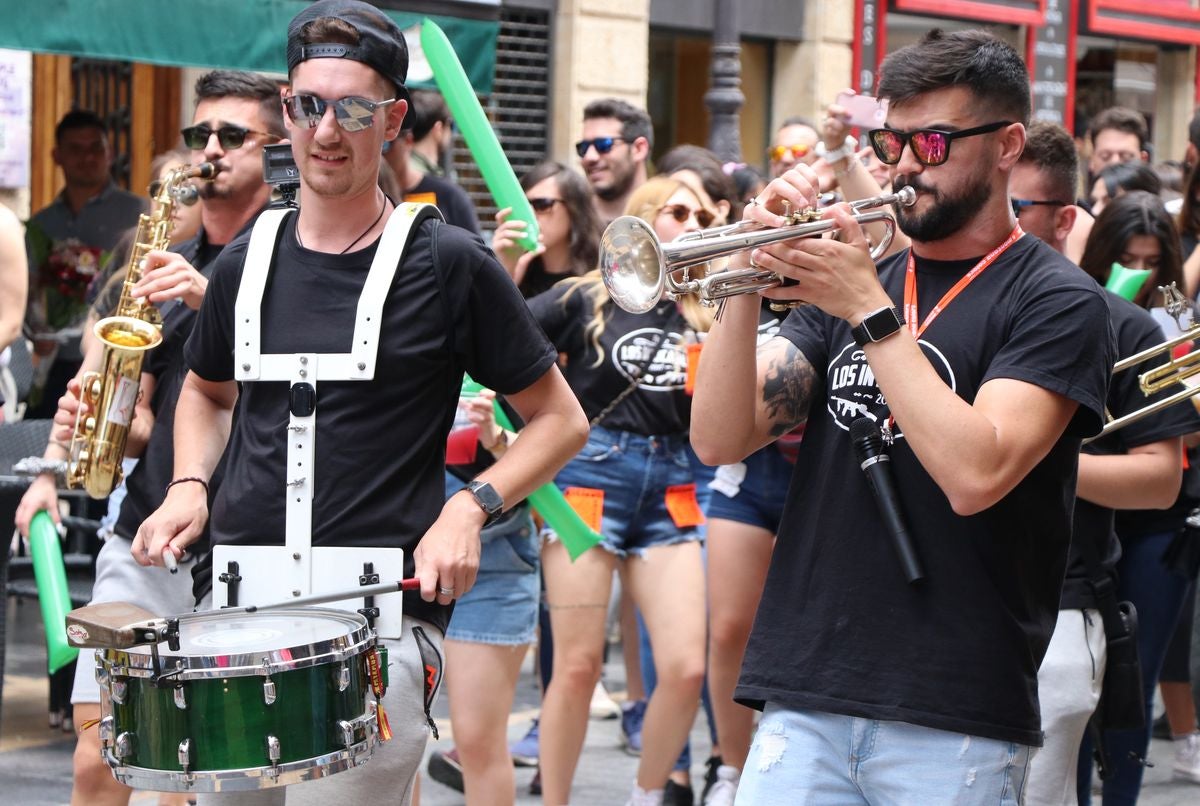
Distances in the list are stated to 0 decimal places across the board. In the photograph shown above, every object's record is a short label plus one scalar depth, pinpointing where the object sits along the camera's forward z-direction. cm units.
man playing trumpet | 535
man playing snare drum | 592
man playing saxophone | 781
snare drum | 529
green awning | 1247
